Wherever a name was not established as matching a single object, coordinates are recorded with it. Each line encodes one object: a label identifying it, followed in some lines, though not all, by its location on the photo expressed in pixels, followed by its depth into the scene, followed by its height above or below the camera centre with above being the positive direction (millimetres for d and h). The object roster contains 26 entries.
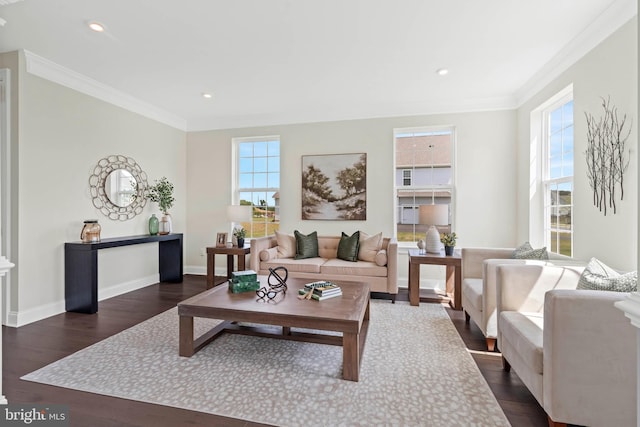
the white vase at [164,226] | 4570 -195
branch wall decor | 2297 +503
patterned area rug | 1716 -1137
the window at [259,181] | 5098 +573
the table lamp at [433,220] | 3717 -65
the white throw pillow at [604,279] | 1685 -380
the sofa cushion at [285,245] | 4398 -465
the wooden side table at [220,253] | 4309 -598
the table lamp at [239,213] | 4641 +13
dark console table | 3309 -700
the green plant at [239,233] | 4547 -297
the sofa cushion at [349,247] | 4129 -461
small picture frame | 4559 -407
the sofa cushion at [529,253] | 2775 -362
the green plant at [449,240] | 3752 -318
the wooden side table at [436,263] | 3519 -700
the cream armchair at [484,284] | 2422 -666
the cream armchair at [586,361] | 1400 -709
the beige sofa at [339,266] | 3750 -686
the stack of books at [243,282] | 2692 -633
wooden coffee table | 2037 -735
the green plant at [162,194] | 4523 +296
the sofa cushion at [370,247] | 4086 -459
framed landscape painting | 4637 +442
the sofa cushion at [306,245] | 4297 -458
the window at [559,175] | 3148 +462
